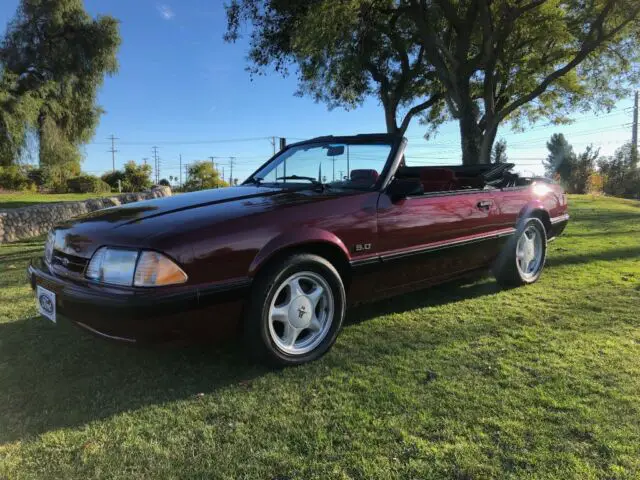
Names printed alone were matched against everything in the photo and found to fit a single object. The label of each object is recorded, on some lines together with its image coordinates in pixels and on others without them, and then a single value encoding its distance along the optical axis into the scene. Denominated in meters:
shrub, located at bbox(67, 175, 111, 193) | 32.34
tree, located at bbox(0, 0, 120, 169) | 20.73
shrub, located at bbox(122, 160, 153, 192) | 36.96
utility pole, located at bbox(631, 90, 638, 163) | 45.44
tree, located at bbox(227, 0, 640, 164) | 11.55
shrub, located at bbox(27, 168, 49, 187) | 31.15
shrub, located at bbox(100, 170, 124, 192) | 37.42
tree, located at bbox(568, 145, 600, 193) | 36.16
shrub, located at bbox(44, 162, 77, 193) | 30.81
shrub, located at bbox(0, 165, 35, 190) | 29.05
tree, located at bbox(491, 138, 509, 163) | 38.94
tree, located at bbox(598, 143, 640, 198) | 44.75
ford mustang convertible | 2.53
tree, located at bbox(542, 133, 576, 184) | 65.59
